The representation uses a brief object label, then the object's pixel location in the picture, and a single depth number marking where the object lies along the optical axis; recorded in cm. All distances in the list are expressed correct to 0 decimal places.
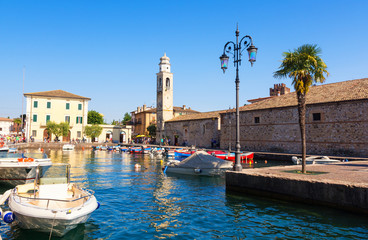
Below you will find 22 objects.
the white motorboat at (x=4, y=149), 3254
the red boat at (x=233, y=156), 2996
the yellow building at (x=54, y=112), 5788
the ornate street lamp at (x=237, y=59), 1283
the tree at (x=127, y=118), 10830
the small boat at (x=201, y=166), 1936
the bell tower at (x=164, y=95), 6203
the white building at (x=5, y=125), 12254
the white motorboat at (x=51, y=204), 707
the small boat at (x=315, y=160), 2342
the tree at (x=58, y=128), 5616
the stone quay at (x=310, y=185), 913
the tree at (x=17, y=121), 10927
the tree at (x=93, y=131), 6100
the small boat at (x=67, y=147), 4724
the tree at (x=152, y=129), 6747
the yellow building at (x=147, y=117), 7325
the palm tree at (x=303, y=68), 1276
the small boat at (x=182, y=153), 3441
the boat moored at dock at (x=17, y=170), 1378
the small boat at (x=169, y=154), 3691
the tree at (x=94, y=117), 8576
